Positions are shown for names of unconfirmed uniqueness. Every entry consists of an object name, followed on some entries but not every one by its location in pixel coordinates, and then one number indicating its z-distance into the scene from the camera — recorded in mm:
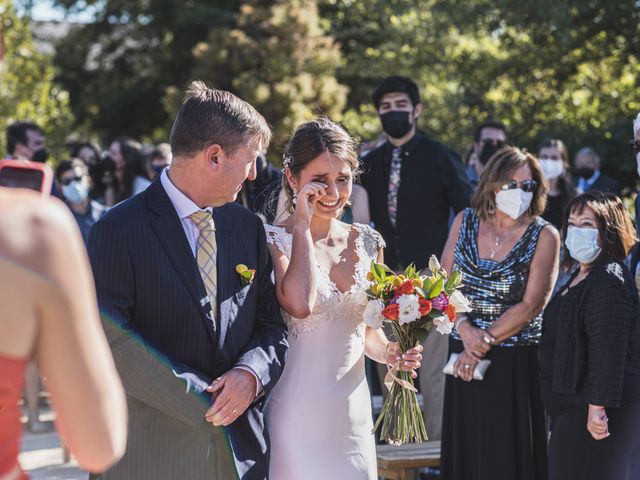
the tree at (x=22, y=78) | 15039
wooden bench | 6520
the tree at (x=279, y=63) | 20797
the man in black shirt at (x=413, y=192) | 7645
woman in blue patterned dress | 6020
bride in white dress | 4543
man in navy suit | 3775
